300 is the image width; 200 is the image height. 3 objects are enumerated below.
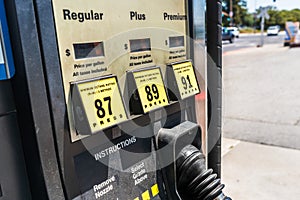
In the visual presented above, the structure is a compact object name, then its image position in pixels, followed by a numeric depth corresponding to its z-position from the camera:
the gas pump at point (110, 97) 0.70
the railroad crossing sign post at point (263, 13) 18.23
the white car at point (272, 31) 34.67
